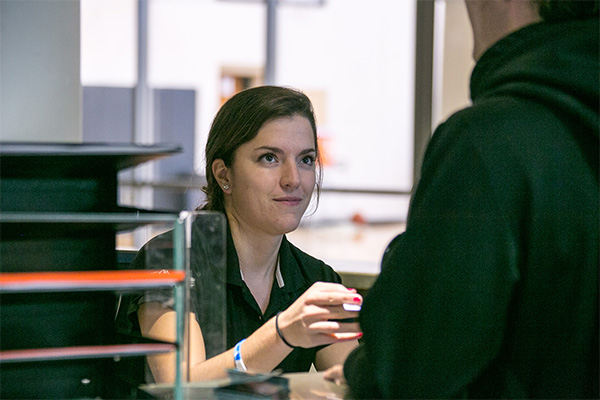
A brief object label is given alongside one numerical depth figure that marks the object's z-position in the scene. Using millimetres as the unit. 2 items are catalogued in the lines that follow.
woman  2669
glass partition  2471
